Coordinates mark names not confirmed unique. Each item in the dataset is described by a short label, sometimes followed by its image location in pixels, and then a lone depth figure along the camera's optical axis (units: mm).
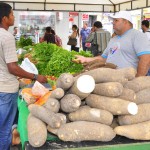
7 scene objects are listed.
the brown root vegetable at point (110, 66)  2498
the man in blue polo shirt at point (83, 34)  12995
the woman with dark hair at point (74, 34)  11844
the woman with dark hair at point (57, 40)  9709
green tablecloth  1762
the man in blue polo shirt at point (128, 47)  3213
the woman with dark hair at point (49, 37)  9476
